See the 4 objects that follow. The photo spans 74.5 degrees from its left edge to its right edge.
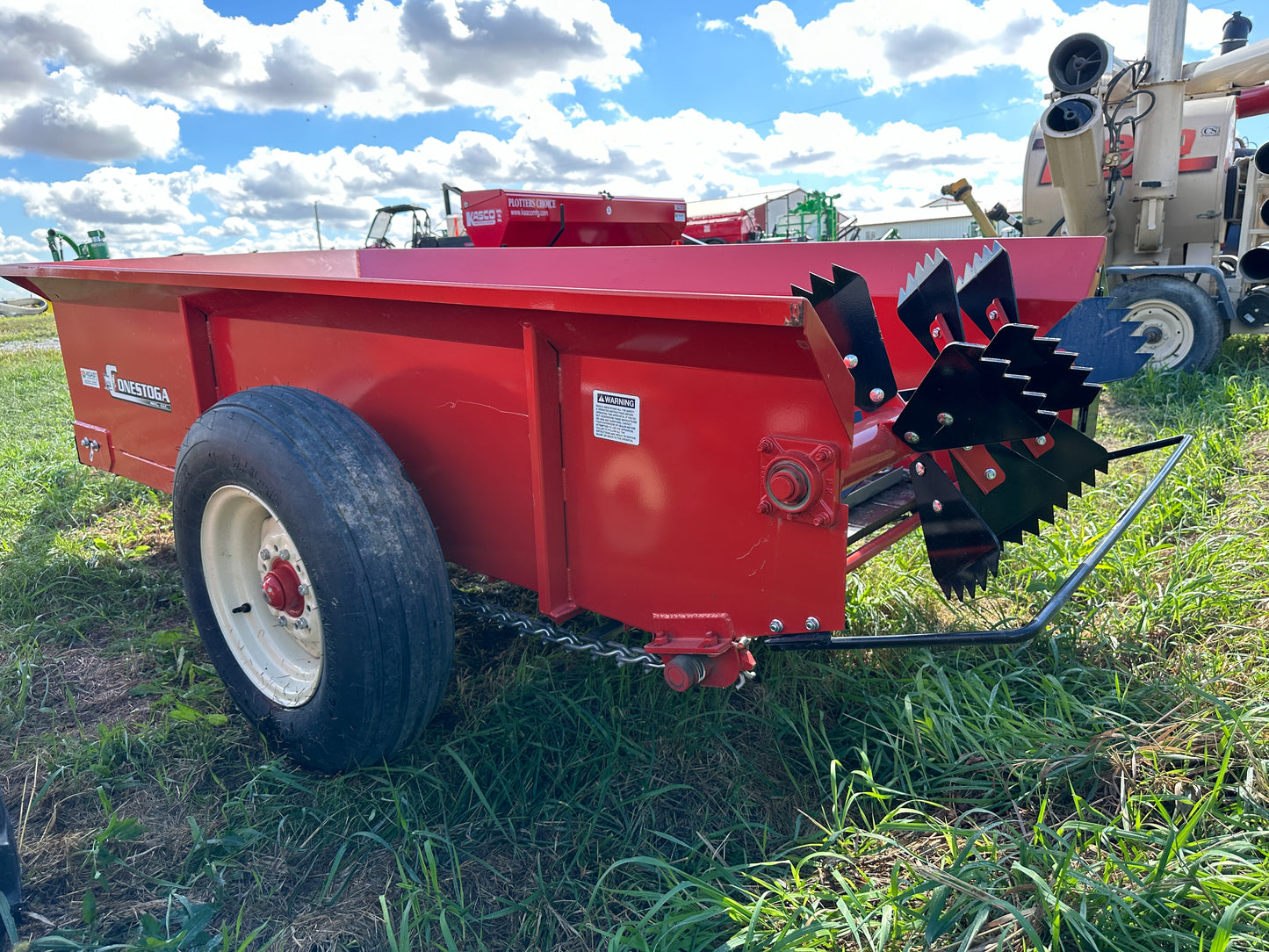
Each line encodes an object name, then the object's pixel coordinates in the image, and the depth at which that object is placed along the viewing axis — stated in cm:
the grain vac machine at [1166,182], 536
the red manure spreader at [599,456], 167
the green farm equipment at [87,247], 1109
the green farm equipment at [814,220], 2040
